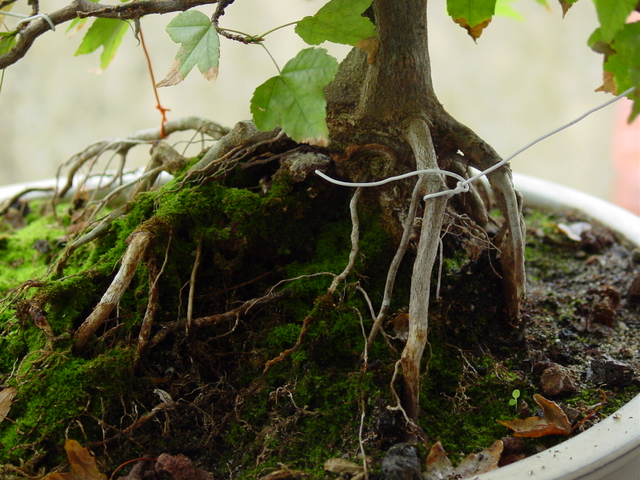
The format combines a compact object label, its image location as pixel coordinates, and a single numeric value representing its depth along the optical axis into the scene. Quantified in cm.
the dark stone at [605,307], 139
